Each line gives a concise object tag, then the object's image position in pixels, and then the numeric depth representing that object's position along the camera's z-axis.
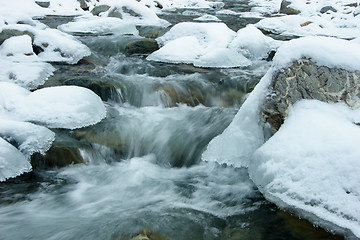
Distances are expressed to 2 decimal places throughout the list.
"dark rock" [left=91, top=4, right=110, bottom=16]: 14.20
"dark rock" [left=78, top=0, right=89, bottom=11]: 17.09
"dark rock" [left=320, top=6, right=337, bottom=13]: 16.22
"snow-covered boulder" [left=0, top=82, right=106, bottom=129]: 3.99
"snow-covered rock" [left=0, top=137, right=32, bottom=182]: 3.13
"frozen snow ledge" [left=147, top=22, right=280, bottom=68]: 6.88
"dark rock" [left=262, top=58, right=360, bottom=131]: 3.24
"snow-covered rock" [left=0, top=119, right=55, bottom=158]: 3.40
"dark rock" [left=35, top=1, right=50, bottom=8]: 15.17
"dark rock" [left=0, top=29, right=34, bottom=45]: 6.61
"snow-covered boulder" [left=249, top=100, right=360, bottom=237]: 2.30
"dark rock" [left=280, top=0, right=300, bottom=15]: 16.52
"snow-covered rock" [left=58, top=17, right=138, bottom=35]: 9.78
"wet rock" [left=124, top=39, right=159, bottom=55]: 7.80
